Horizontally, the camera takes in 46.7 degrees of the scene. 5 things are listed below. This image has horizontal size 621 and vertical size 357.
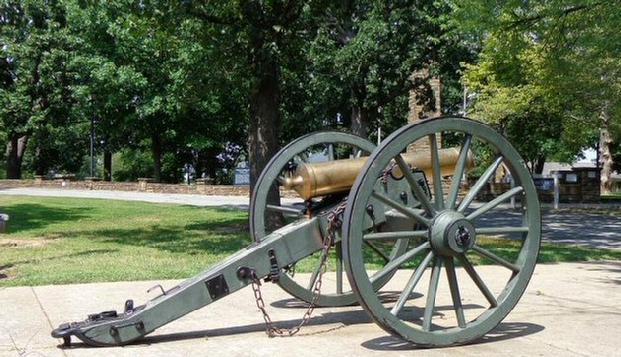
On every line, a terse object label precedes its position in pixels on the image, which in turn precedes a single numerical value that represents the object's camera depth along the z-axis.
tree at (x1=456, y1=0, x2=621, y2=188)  12.03
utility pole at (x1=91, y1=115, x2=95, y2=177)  41.77
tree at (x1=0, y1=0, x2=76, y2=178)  42.78
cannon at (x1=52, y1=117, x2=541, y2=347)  4.79
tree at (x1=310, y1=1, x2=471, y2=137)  22.39
